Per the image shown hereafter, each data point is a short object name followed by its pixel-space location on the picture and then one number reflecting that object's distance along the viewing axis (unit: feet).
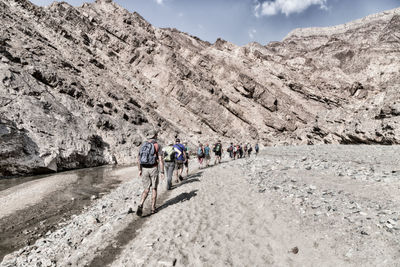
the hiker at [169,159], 33.71
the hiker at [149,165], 23.16
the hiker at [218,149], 62.39
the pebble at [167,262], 14.49
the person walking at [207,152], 61.37
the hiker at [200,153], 55.93
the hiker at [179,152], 39.32
